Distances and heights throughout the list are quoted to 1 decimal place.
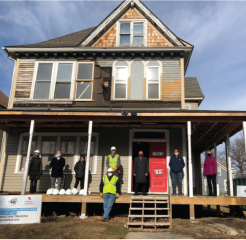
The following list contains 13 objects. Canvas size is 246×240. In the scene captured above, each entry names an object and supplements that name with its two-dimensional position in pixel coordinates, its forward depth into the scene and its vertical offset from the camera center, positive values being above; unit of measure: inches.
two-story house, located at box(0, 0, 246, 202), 429.4 +153.7
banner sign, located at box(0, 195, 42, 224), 296.2 -33.5
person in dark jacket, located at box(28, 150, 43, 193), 381.1 +13.0
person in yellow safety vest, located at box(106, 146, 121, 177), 368.0 +29.8
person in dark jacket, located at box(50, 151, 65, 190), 381.4 +19.1
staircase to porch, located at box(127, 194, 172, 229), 279.0 -39.6
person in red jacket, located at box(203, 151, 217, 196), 383.7 +24.7
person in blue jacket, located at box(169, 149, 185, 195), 374.9 +26.4
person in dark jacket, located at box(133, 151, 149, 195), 362.3 +19.5
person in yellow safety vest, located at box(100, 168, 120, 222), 325.7 -8.7
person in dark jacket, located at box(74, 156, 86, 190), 385.3 +15.8
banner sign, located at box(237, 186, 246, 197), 342.0 -3.8
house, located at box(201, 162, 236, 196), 1695.9 +67.5
